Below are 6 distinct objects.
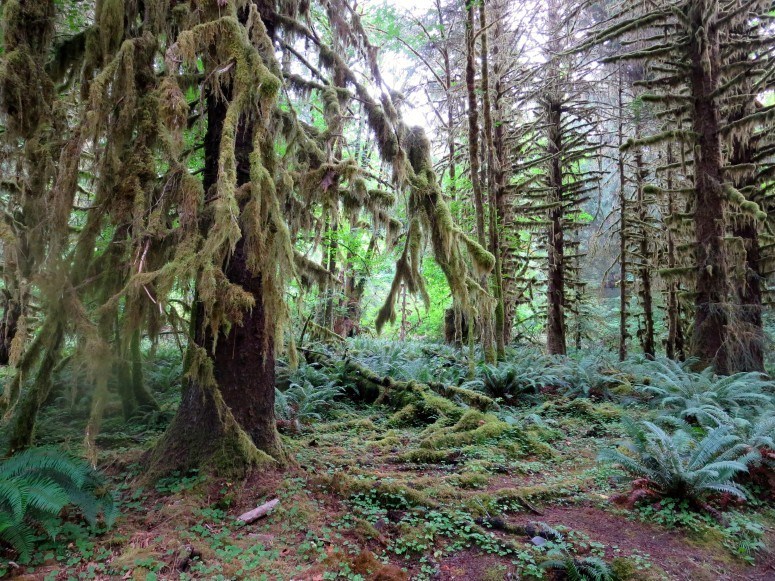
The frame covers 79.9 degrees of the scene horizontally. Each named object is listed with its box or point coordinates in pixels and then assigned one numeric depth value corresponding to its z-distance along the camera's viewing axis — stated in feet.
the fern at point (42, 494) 9.46
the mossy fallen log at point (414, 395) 22.74
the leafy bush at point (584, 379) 27.66
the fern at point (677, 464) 13.26
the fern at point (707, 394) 19.71
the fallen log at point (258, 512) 11.72
